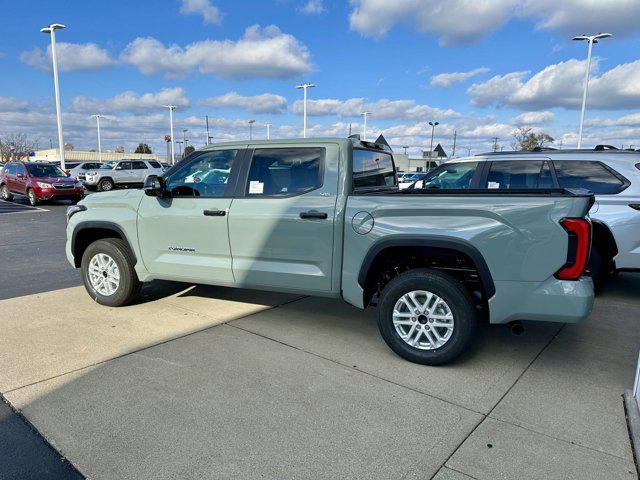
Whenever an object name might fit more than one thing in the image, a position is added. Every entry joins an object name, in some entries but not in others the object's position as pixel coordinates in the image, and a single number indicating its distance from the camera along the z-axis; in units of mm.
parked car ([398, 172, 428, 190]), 32991
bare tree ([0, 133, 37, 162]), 76812
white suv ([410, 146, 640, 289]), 5453
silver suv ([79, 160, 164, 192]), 25297
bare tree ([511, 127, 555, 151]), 49150
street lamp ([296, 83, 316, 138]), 43188
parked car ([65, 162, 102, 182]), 27406
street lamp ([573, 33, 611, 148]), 24141
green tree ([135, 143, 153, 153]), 109438
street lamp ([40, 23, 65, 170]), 26203
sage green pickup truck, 3336
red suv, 17859
